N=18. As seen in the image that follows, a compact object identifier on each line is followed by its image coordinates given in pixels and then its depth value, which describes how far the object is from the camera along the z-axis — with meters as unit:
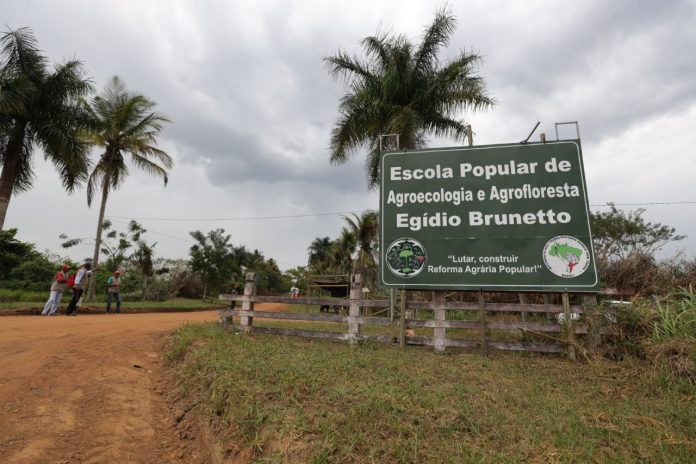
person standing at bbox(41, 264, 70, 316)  11.48
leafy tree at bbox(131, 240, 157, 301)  27.30
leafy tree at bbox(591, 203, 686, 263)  25.17
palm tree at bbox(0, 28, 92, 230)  14.94
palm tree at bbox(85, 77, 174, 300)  19.58
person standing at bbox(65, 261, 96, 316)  11.84
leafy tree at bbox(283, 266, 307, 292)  53.84
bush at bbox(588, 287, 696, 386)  5.14
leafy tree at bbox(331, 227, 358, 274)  33.59
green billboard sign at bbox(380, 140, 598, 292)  6.91
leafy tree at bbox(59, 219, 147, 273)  26.32
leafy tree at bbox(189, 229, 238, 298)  36.31
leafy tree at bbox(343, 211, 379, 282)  26.39
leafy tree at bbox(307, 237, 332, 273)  50.41
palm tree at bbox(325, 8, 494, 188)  15.06
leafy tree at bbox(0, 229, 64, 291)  21.84
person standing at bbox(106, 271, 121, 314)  13.66
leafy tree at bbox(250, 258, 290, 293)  48.12
